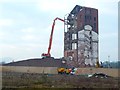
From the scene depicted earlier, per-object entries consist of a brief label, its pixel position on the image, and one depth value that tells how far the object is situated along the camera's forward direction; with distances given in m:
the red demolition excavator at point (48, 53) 73.96
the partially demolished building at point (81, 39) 79.81
